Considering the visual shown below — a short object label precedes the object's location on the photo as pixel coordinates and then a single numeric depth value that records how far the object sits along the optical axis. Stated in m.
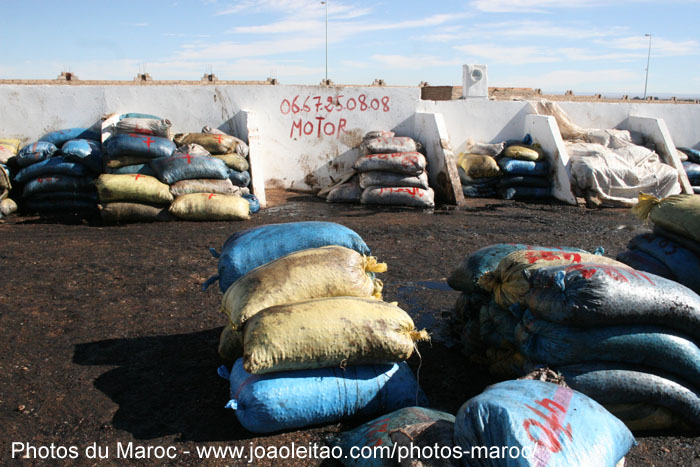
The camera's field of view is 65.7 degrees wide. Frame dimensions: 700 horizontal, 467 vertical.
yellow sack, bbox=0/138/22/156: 8.52
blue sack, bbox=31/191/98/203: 8.06
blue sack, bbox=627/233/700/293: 3.63
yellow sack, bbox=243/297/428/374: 2.79
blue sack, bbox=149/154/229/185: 7.56
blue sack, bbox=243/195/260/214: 8.30
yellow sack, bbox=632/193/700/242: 3.68
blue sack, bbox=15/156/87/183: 7.96
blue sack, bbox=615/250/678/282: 3.77
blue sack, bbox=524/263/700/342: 2.77
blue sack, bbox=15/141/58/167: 8.11
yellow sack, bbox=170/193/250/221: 7.43
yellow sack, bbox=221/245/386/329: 3.06
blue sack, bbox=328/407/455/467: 2.48
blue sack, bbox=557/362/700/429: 2.81
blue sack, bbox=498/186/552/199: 9.90
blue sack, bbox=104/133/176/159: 7.63
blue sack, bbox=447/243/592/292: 3.87
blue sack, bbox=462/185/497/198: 9.89
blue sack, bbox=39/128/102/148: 8.63
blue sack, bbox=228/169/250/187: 8.36
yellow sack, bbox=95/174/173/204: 7.36
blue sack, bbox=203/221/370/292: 3.68
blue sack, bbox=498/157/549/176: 9.73
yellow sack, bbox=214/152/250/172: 8.34
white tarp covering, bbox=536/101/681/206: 9.30
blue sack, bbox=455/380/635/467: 2.07
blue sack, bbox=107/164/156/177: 7.66
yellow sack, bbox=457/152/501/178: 9.74
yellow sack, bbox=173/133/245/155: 8.38
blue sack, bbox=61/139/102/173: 7.98
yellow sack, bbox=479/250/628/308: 3.22
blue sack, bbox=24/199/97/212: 8.10
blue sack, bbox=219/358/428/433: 2.81
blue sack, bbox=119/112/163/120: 8.88
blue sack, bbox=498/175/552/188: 9.83
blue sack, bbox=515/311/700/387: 2.83
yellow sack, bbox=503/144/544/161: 9.79
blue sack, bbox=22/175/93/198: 7.95
